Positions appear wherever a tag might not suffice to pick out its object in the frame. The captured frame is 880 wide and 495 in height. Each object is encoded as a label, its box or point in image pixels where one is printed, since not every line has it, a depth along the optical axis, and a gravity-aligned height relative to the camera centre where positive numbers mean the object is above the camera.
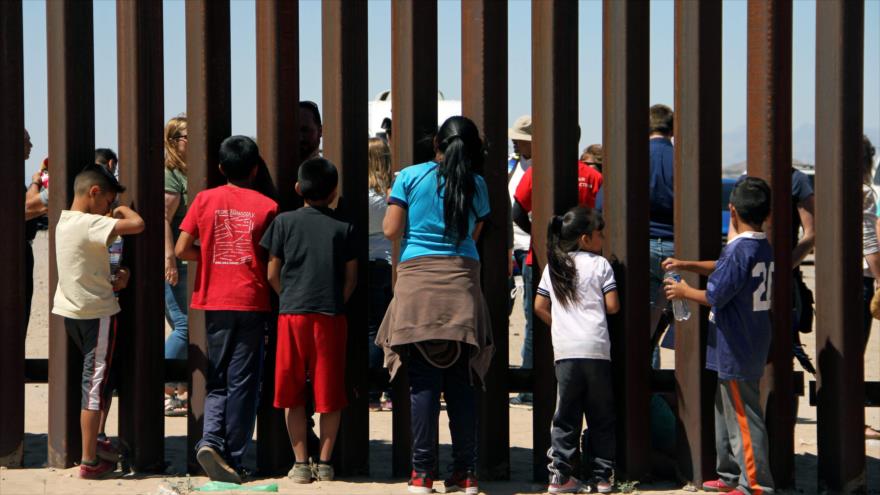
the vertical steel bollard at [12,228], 11.52 +0.03
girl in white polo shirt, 10.75 -0.46
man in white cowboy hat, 14.88 +0.45
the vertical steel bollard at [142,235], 11.27 +0.00
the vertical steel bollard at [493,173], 11.09 +0.28
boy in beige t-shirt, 11.01 -0.20
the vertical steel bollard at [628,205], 10.95 +0.13
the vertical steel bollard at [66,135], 11.37 +0.47
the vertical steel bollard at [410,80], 11.12 +0.71
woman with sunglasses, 13.37 +0.04
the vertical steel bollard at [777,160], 10.95 +0.34
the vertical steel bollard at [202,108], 11.25 +0.59
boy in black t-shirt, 10.82 -0.26
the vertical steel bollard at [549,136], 11.03 +0.45
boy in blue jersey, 10.55 -0.43
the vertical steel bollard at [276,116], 11.25 +0.55
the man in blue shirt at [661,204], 12.31 +0.15
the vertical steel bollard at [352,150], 11.17 +0.39
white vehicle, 32.00 +1.74
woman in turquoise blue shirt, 10.54 -0.28
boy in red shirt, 10.99 -0.23
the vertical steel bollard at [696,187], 10.92 +0.21
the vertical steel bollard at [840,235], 10.94 -0.01
